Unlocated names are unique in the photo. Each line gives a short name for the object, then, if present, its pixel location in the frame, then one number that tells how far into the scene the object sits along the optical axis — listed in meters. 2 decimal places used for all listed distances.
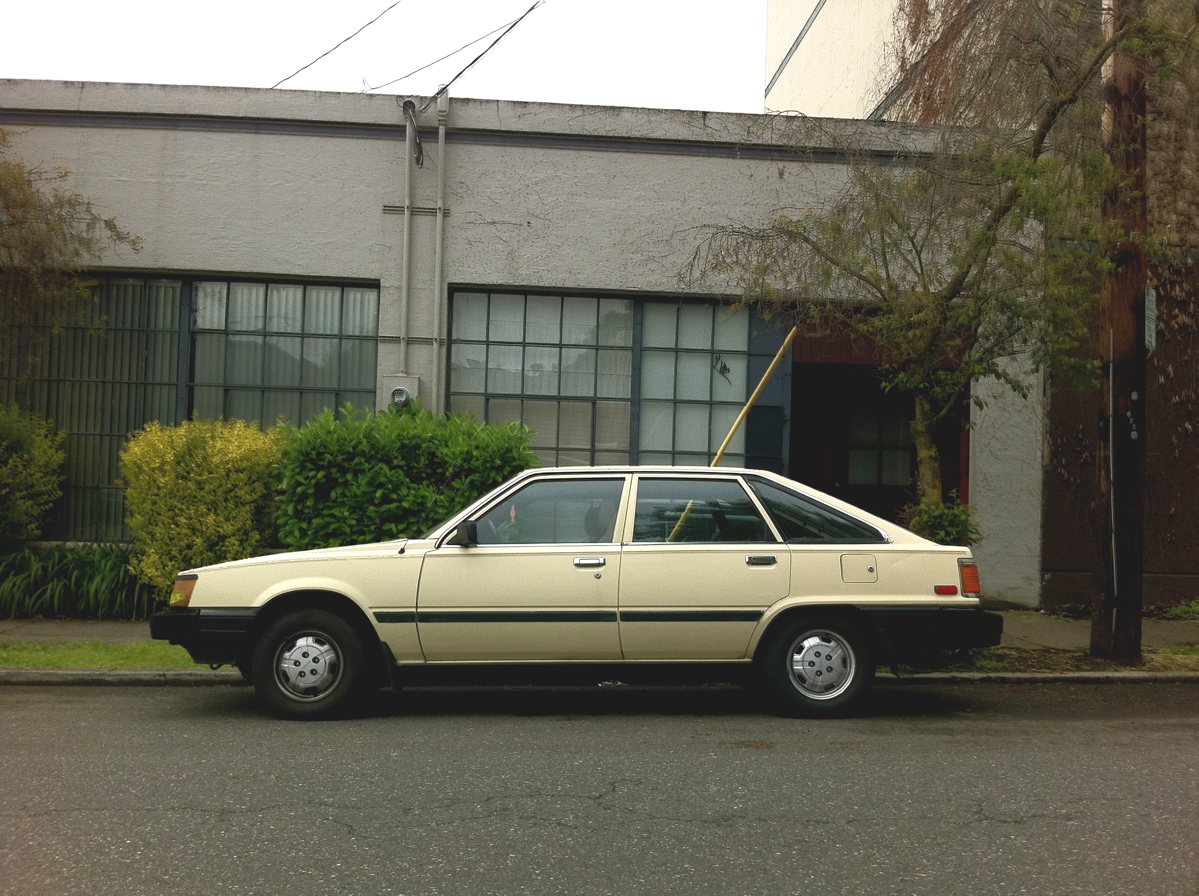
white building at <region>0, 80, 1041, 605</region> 11.96
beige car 6.93
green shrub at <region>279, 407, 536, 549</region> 9.91
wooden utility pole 9.10
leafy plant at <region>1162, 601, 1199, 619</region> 11.98
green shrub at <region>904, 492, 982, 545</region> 9.37
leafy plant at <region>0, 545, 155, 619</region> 10.80
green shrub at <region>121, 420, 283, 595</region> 10.23
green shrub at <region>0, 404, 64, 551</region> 11.12
